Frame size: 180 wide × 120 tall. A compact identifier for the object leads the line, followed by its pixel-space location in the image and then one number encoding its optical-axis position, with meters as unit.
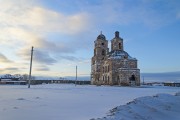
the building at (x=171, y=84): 42.49
